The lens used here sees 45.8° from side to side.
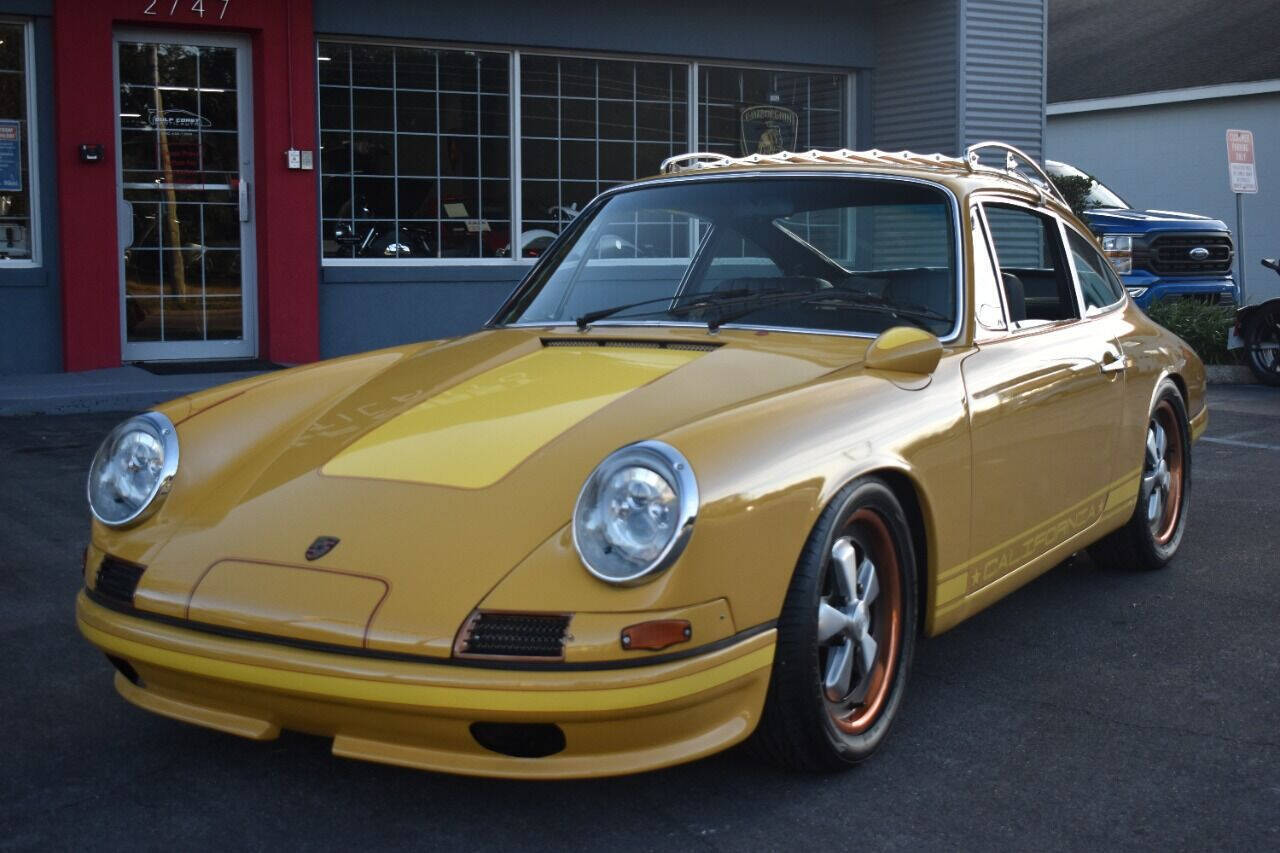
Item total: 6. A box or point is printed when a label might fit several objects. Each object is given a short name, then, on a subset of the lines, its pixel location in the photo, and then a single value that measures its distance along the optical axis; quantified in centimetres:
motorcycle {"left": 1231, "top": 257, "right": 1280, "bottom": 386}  1218
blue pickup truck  1469
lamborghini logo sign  1404
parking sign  1483
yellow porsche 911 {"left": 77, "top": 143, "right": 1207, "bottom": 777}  297
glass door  1106
